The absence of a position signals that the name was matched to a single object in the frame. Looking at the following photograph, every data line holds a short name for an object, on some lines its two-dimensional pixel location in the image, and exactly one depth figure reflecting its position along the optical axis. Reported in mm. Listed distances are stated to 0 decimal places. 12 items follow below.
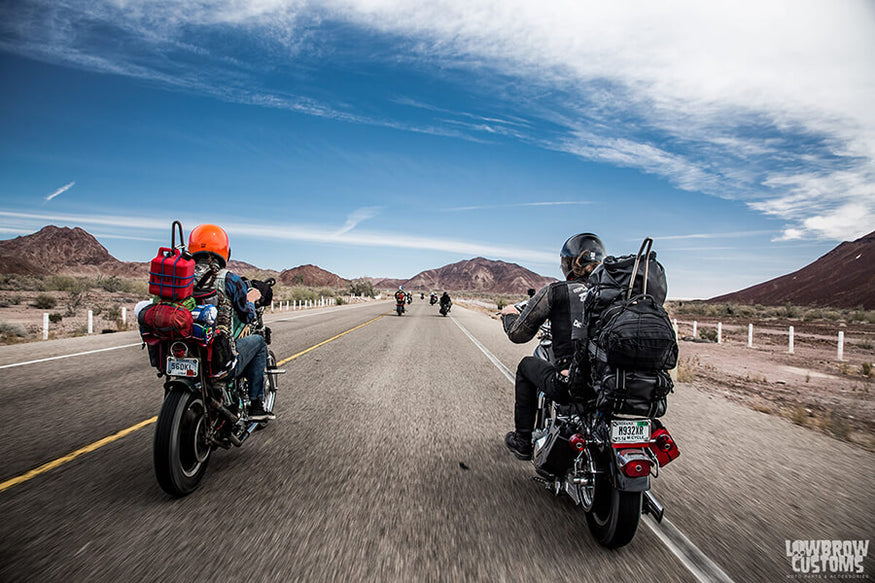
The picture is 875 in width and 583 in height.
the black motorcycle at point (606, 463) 2893
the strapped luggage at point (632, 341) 2775
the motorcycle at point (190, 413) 3484
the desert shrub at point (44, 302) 30016
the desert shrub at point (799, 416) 7164
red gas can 3545
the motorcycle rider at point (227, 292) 4207
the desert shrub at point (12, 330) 16078
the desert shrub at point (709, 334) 24803
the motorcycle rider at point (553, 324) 3693
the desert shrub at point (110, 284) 53072
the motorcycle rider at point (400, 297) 33938
